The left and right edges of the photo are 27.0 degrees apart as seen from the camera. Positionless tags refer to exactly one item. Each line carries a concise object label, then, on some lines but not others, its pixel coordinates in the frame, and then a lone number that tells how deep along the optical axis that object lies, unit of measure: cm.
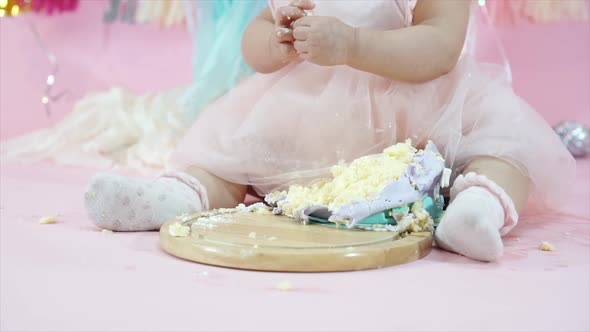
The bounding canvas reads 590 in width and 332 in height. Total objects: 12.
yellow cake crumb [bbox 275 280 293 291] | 95
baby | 112
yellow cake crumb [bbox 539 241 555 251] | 109
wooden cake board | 98
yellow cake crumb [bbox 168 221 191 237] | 104
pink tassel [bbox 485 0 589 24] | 172
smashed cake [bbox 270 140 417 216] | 109
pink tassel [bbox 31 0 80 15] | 201
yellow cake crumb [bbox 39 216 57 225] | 116
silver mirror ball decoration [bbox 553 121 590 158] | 169
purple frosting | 107
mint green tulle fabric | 156
